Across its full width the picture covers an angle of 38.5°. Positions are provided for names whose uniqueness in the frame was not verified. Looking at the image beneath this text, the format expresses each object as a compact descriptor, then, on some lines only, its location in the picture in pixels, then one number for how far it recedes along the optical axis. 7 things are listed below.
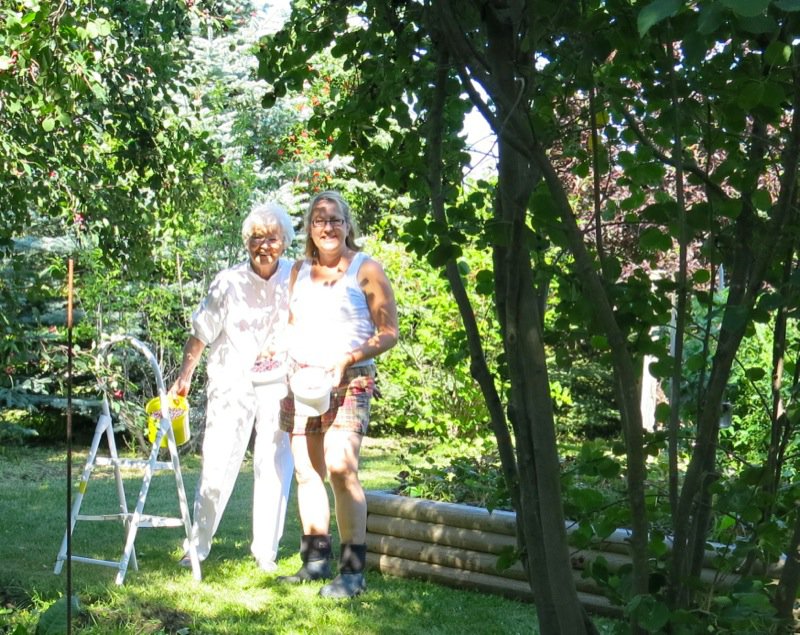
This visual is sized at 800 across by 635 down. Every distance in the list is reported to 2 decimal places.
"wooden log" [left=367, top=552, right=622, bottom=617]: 4.59
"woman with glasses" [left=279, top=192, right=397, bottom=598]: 5.11
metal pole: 2.58
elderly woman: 5.79
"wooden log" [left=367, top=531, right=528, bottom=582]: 5.00
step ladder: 5.41
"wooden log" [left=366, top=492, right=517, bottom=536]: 5.03
